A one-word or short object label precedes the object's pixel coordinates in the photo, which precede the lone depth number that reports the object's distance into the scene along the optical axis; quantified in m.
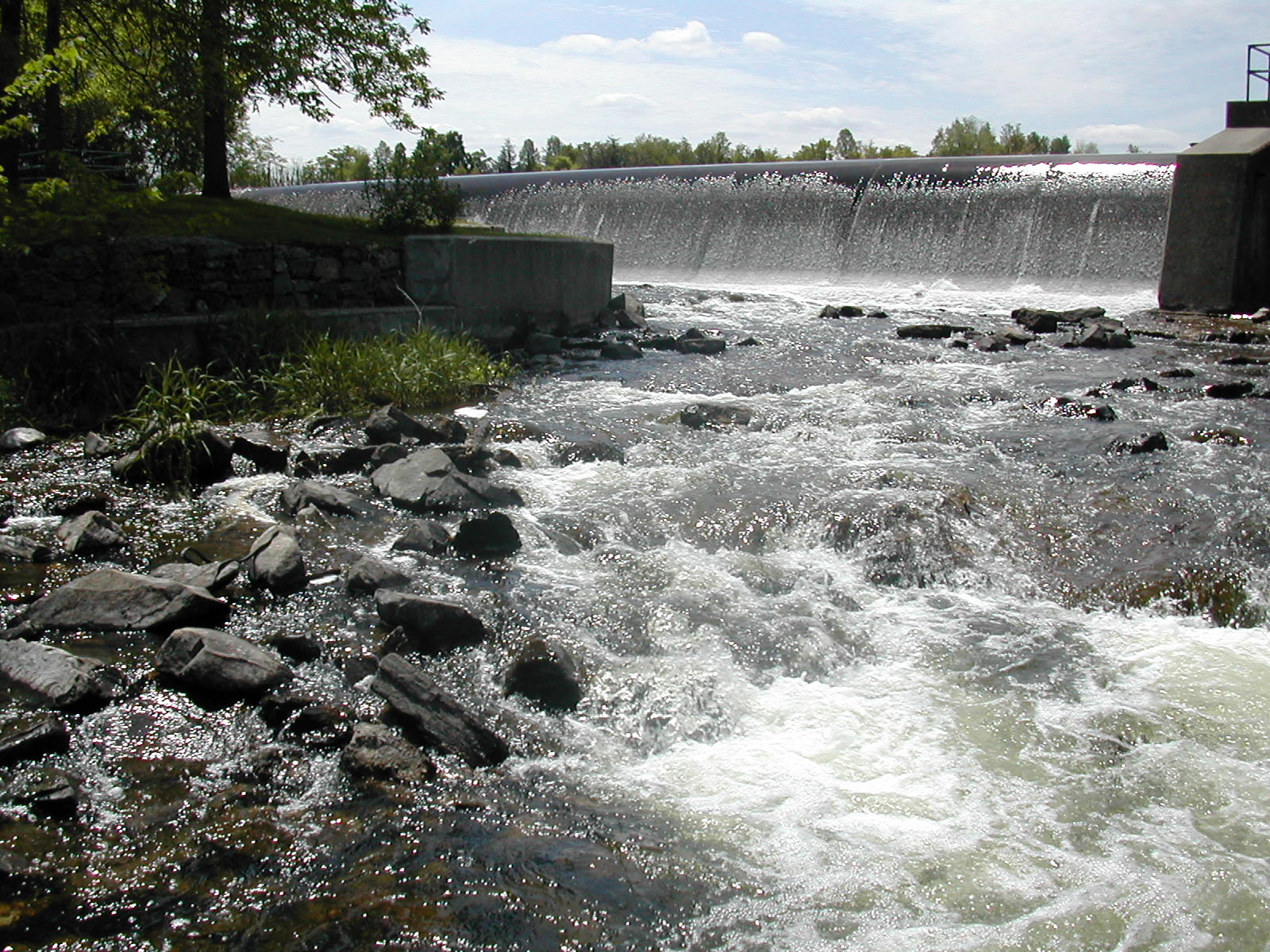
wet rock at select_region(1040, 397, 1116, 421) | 9.60
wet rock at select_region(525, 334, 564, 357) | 13.27
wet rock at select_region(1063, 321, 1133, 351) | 13.80
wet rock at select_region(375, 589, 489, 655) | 4.90
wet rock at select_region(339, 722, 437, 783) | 3.78
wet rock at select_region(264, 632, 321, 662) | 4.68
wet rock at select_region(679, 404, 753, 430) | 9.42
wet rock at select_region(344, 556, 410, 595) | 5.45
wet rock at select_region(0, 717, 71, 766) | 3.62
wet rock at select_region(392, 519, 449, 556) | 6.20
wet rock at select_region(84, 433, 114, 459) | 7.79
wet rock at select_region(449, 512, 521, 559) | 6.19
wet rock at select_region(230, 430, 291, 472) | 7.77
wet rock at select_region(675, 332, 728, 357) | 13.68
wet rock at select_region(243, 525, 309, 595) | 5.42
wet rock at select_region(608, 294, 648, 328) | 15.52
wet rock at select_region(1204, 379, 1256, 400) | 10.56
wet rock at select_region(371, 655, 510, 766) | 4.00
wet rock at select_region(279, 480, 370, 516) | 6.80
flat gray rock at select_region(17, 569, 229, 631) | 4.83
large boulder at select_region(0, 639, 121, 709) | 4.07
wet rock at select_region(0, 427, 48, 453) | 7.96
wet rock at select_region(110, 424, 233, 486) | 7.28
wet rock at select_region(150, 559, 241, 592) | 5.29
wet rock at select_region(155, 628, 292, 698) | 4.27
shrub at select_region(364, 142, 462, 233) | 13.99
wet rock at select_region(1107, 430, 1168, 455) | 8.35
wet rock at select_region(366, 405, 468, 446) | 8.52
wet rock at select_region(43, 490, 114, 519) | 6.57
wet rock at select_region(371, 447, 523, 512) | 6.98
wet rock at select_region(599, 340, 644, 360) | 13.21
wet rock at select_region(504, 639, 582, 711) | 4.50
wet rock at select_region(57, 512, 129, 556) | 5.88
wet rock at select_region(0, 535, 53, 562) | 5.72
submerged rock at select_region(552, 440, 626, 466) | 8.30
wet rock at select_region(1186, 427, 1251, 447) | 8.67
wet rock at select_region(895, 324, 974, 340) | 14.60
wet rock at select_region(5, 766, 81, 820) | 3.37
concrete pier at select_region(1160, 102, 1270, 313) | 16.47
